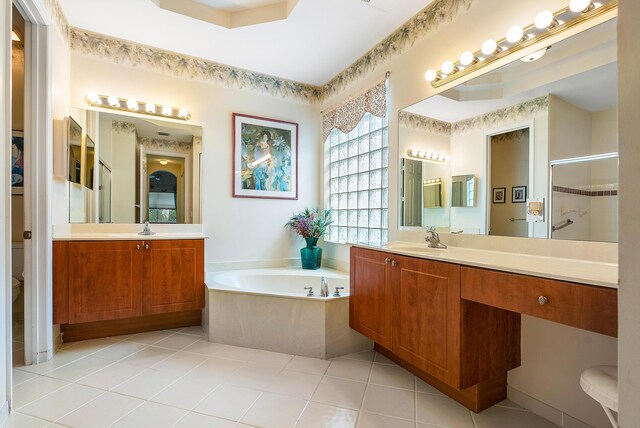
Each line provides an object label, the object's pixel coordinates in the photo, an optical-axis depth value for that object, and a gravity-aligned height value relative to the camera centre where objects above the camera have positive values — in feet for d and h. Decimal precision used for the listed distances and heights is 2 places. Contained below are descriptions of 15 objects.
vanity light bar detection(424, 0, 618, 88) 4.52 +3.00
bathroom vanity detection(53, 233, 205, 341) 7.25 -1.82
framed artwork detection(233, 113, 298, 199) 10.53 +1.90
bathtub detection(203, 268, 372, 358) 7.27 -2.77
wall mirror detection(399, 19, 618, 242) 4.47 +1.17
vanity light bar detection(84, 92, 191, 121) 8.63 +3.11
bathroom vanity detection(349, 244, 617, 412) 3.48 -1.45
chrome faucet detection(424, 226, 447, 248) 6.70 -0.65
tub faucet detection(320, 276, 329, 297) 8.27 -2.14
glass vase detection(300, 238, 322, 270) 10.71 -1.55
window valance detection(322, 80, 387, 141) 8.85 +3.28
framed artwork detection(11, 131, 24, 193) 8.95 +1.54
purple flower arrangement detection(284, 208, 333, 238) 10.80 -0.44
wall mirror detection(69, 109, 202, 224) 8.71 +1.22
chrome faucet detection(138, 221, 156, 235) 8.87 -0.56
